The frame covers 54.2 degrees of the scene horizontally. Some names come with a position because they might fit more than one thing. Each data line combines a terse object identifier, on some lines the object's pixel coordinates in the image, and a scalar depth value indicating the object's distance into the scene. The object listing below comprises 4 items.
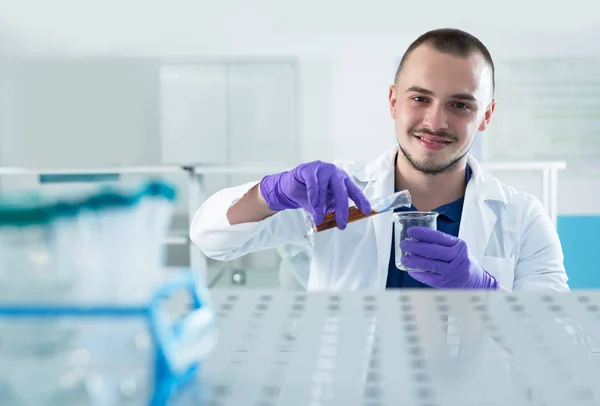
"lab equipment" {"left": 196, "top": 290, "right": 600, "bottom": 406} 0.44
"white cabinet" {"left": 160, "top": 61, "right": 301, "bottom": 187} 4.55
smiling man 1.67
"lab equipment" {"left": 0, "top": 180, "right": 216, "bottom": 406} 0.40
